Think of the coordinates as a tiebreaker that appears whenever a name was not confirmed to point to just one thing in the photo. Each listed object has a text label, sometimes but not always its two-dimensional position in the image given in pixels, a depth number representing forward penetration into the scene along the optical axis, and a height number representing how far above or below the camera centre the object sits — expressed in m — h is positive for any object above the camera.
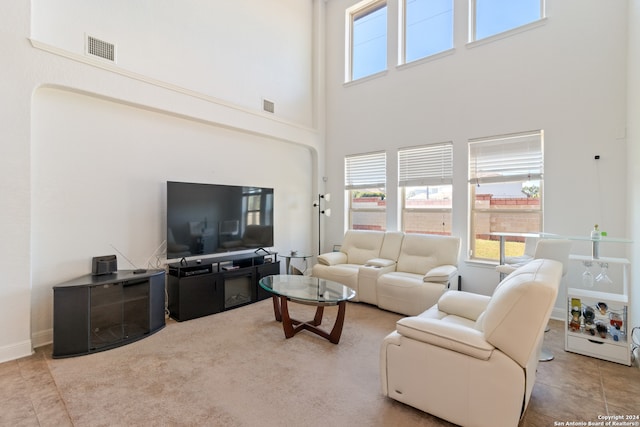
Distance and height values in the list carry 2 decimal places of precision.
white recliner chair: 1.56 -0.86
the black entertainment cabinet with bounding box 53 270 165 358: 2.61 -0.96
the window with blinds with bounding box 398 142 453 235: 4.50 +0.42
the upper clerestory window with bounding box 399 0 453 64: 4.56 +3.04
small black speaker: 3.04 -0.57
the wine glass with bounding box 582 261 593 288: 2.67 -0.58
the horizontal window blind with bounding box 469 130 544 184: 3.77 +0.76
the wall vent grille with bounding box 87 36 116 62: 3.16 +1.81
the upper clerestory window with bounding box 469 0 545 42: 3.86 +2.76
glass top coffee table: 2.84 -0.83
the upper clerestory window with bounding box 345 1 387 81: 5.32 +3.31
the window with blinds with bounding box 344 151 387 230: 5.21 +0.43
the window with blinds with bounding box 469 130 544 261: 3.79 +0.34
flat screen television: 3.60 -0.09
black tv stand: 3.48 -0.93
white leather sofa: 3.59 -0.78
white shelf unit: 2.52 -1.06
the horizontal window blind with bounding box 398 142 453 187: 4.47 +0.77
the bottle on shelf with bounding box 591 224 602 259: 2.59 -0.24
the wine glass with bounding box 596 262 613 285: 2.65 -0.57
